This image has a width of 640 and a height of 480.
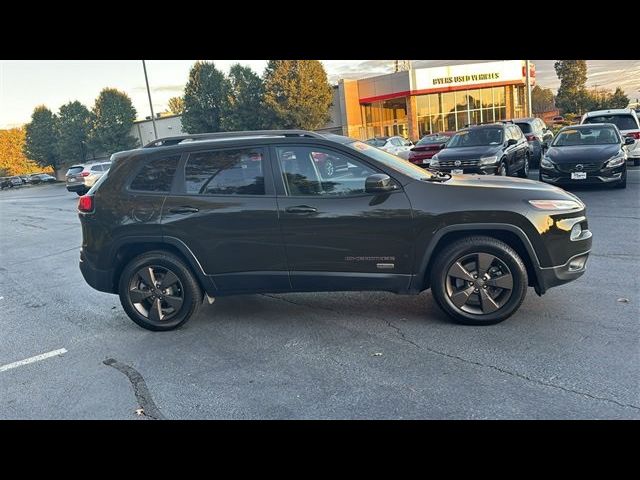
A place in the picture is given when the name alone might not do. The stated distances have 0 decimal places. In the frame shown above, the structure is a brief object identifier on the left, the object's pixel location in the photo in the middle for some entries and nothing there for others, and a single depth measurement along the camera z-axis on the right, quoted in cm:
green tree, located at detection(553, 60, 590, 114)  5166
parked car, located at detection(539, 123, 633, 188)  1063
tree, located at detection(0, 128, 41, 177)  8212
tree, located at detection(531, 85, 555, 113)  9736
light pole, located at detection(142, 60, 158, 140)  2155
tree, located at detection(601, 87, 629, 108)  5472
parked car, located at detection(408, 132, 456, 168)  1702
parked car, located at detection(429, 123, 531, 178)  1178
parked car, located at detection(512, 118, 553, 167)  1625
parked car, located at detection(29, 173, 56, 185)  5905
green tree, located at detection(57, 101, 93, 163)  5722
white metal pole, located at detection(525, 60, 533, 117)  3573
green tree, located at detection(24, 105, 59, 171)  6184
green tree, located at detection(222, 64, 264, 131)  4144
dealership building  3788
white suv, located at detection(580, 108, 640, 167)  1450
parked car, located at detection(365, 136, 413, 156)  2294
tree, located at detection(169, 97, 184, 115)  9438
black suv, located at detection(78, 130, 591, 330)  421
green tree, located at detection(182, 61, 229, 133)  4328
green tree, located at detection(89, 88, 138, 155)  5294
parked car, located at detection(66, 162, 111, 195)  2507
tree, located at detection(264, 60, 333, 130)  3941
